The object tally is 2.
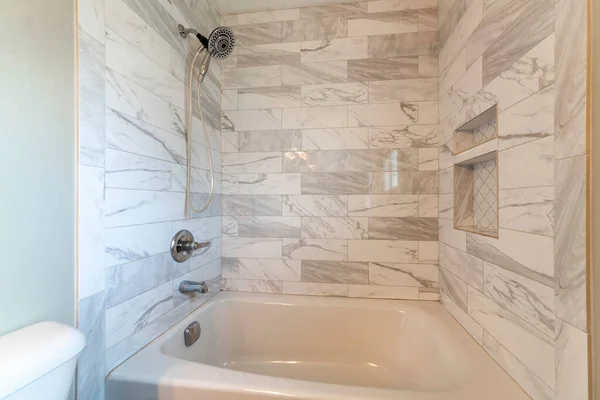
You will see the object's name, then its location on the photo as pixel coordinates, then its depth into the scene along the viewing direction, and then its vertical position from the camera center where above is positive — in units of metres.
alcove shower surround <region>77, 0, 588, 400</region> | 0.72 +0.16
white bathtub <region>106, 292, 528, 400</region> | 0.89 -0.69
